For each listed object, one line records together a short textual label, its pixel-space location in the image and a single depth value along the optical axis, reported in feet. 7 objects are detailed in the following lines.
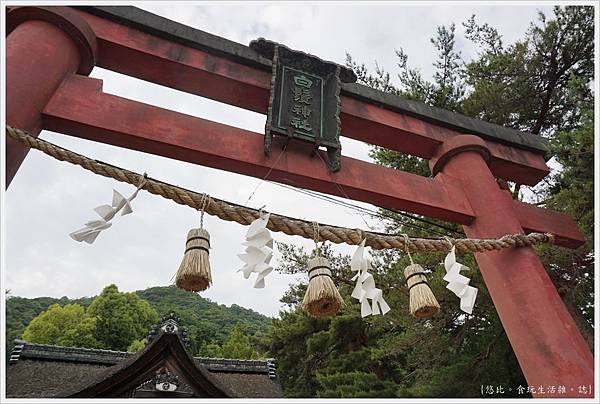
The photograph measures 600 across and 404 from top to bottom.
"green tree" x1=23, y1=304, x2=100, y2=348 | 85.92
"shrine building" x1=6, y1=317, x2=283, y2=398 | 19.79
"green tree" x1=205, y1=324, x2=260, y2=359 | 66.49
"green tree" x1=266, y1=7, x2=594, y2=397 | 17.61
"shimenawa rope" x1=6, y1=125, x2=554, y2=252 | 6.86
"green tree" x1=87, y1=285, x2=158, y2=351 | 92.73
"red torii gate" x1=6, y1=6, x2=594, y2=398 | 9.07
